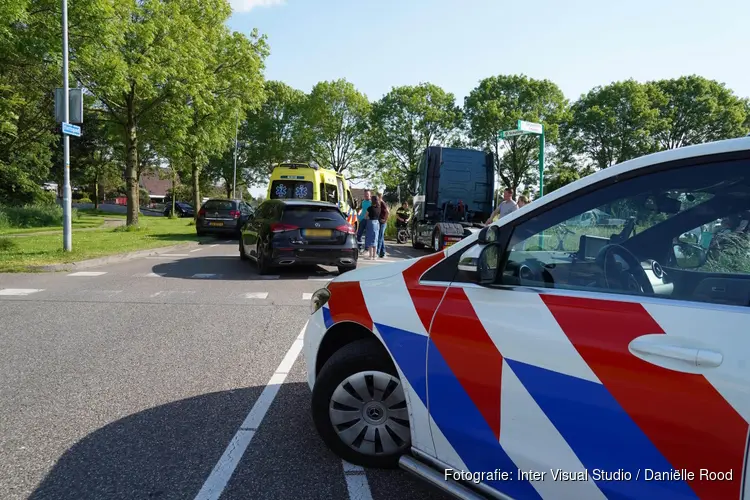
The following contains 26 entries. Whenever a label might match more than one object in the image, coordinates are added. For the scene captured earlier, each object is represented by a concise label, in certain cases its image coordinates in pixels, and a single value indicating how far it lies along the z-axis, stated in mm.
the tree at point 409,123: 49219
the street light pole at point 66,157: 11636
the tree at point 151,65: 14398
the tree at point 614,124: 40438
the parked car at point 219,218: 20359
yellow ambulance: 18203
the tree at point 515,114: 43359
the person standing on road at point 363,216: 14125
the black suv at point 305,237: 10109
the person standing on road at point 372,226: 13778
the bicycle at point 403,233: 21625
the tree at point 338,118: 51312
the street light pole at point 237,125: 24447
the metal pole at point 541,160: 14108
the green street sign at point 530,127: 13195
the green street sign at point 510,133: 13445
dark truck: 16781
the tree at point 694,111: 39625
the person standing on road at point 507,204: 11464
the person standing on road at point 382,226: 14320
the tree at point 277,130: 53094
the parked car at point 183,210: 57312
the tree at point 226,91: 23047
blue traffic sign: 11781
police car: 1575
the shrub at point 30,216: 23992
